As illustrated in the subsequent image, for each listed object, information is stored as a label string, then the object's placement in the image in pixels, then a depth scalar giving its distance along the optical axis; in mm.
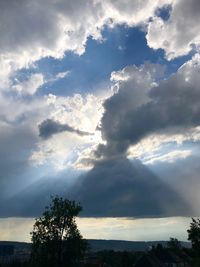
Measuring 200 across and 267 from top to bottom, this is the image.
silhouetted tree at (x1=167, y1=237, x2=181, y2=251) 79561
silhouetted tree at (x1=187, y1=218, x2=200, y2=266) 35323
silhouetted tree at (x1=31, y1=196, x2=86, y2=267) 36723
